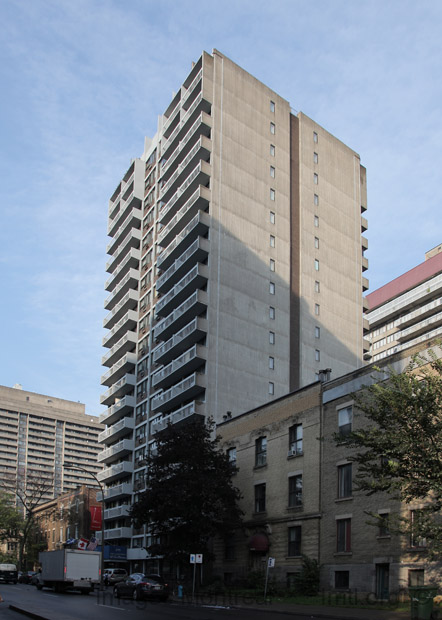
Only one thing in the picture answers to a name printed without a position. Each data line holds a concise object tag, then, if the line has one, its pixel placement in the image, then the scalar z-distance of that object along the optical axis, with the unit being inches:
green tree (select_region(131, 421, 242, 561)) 1585.9
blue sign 2571.4
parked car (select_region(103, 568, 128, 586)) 2169.2
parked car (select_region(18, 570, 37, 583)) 2500.2
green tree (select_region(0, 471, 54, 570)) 3606.3
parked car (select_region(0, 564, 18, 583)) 2358.5
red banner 2679.6
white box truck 1561.3
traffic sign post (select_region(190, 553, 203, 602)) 1390.3
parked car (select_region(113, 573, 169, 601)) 1445.6
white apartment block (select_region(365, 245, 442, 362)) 3897.6
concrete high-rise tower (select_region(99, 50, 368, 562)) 2380.7
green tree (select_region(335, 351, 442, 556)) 840.3
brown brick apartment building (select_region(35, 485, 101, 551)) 3494.1
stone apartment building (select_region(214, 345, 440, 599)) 1245.1
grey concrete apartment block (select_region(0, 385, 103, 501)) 6914.4
